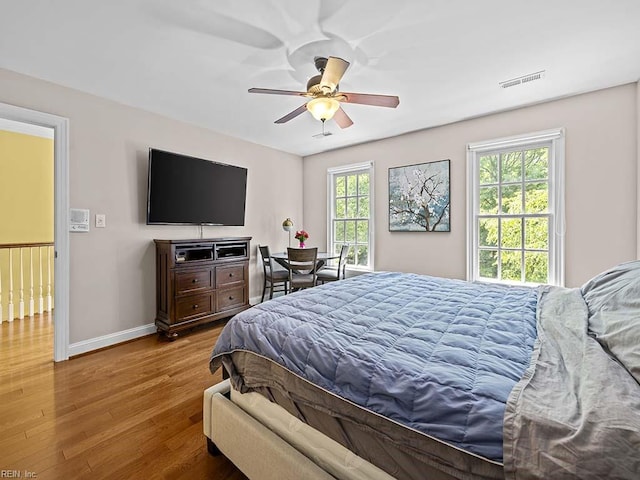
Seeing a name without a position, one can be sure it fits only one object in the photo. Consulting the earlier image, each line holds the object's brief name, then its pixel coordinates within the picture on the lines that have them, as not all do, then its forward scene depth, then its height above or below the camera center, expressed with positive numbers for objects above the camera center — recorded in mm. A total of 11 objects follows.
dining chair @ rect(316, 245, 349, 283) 4172 -471
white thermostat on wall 2750 +207
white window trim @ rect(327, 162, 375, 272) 4367 +633
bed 733 -467
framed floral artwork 3668 +561
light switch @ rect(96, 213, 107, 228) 2932 +215
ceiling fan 2059 +1062
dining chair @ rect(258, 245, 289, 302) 4176 -487
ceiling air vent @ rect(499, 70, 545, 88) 2492 +1401
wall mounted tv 3227 +609
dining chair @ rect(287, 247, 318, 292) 3822 -342
